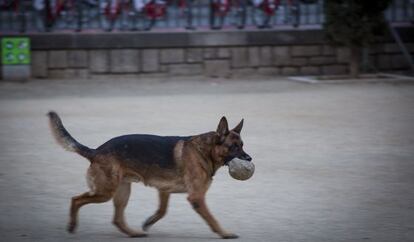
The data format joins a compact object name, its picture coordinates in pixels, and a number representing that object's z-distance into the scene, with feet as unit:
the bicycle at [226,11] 62.85
